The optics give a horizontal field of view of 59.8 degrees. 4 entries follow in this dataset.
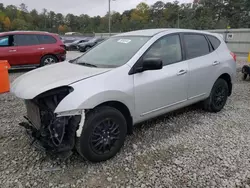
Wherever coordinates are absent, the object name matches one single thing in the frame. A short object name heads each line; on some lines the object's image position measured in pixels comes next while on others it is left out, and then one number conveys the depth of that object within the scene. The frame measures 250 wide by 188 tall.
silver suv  2.42
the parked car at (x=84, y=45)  20.84
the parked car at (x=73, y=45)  22.79
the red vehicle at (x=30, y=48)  8.41
